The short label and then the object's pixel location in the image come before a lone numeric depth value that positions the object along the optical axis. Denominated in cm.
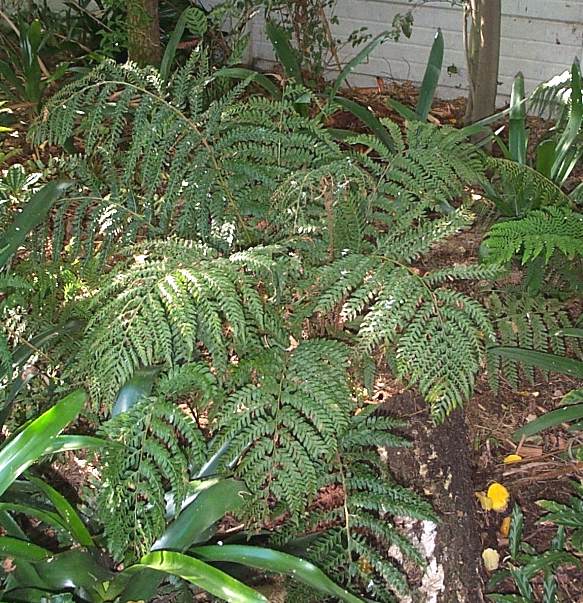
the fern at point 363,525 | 145
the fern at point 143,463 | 131
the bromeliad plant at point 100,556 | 119
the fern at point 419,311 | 134
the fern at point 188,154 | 173
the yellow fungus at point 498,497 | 195
